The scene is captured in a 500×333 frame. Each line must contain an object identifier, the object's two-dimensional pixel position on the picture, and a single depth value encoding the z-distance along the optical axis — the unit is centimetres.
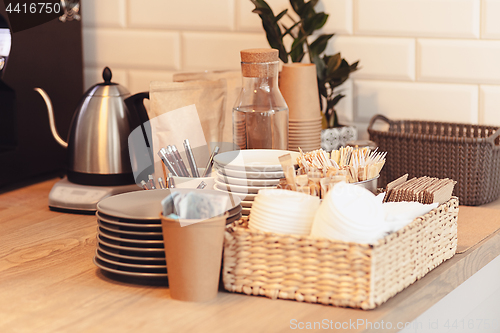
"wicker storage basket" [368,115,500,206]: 302
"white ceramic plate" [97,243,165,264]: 259
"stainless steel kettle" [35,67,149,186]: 301
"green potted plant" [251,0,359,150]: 317
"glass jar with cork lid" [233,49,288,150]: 289
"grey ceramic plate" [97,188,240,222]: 262
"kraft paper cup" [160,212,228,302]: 250
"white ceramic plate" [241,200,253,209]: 274
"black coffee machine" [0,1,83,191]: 318
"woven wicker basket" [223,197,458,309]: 250
